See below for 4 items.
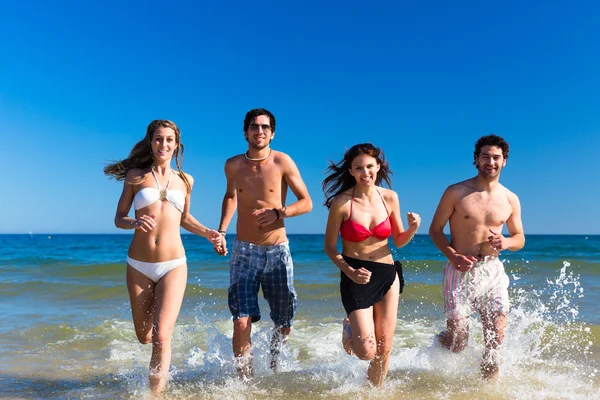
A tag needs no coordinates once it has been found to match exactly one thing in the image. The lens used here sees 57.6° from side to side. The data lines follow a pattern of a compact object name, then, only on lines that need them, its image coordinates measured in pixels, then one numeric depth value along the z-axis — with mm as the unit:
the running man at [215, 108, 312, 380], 5246
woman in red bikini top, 4637
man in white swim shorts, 5031
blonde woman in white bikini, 4598
